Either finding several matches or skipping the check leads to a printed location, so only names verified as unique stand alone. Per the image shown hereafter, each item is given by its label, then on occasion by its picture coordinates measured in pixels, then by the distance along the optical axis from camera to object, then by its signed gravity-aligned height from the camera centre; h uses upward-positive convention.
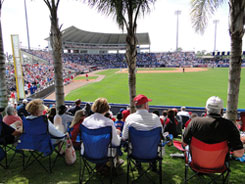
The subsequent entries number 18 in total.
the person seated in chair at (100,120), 3.18 -1.03
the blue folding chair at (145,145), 3.06 -1.44
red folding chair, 2.68 -1.46
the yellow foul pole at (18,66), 12.75 -0.16
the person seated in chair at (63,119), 4.55 -1.44
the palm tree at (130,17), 5.65 +1.40
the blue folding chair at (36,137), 3.50 -1.46
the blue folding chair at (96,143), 3.06 -1.39
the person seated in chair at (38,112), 3.60 -0.96
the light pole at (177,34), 72.03 +10.79
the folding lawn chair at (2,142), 3.60 -1.62
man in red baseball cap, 3.15 -1.01
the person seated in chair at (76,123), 4.11 -1.36
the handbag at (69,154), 4.03 -2.02
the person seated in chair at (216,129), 2.61 -1.00
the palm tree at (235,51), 4.13 +0.19
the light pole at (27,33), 40.34 +7.10
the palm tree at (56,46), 5.84 +0.55
